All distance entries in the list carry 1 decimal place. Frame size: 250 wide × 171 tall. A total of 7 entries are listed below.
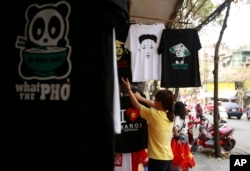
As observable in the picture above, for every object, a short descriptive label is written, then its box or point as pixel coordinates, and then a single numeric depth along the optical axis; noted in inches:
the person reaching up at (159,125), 130.6
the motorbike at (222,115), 634.0
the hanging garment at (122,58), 137.6
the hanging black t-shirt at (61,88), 52.2
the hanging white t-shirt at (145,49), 143.9
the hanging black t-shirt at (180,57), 152.6
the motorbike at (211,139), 354.9
